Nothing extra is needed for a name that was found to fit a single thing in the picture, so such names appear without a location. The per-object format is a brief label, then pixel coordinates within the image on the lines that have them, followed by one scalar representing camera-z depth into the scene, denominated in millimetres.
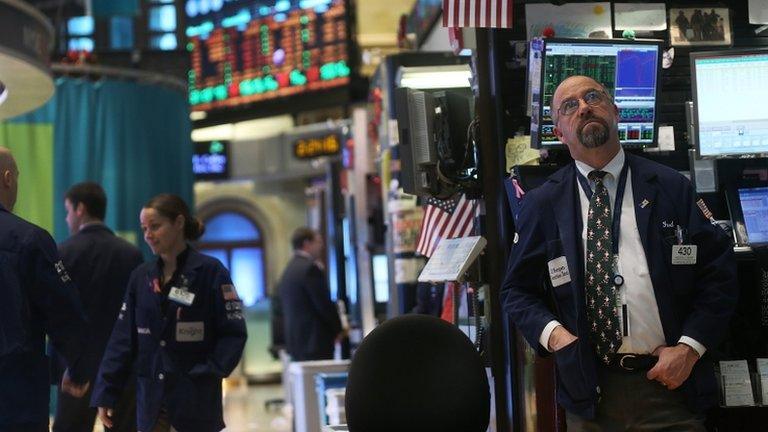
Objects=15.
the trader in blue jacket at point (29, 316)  4270
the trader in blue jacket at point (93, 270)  5961
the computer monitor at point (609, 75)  4180
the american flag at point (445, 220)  5141
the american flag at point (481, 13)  4352
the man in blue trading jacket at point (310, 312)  10055
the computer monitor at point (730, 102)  4336
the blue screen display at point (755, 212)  4293
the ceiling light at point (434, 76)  6449
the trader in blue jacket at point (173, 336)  4914
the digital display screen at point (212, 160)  15852
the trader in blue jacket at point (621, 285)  3324
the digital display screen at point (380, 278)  8836
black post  4578
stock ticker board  13953
